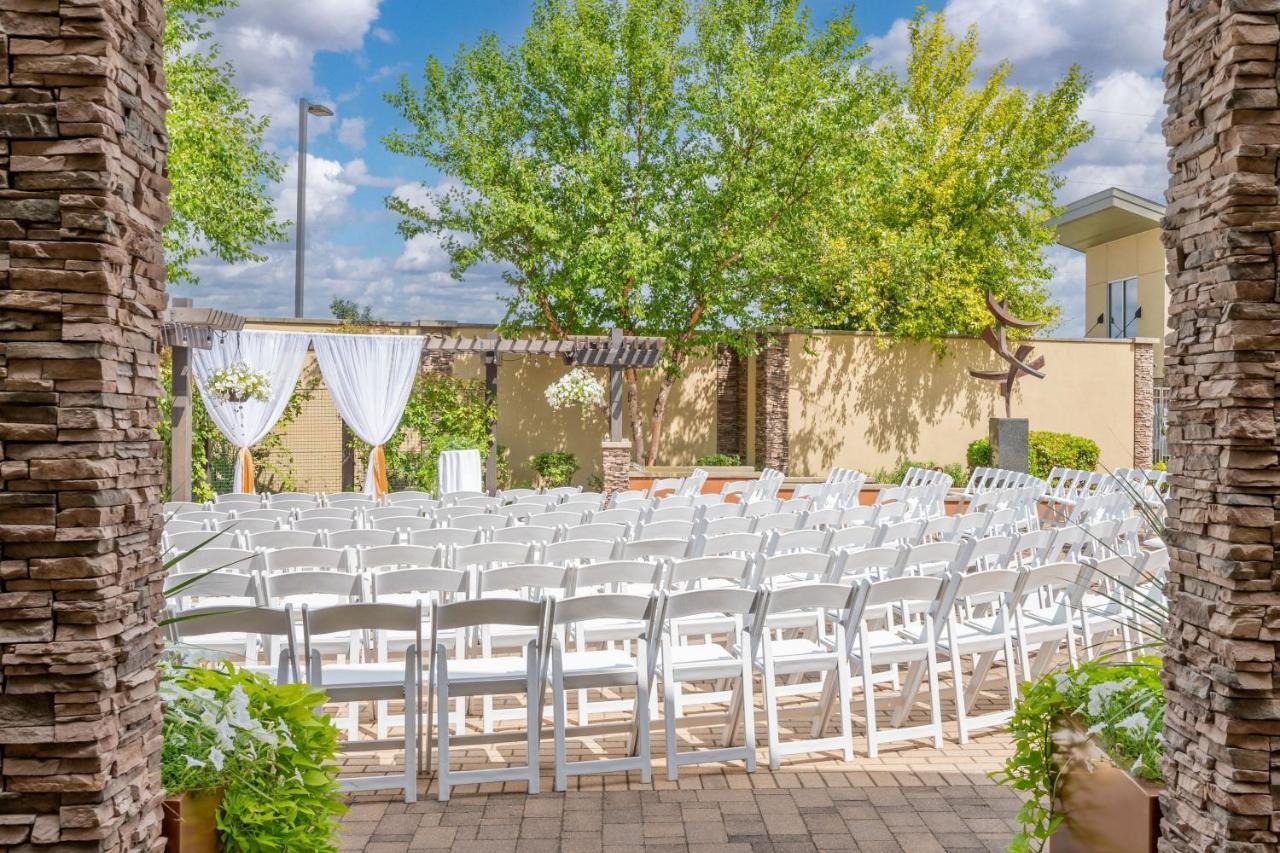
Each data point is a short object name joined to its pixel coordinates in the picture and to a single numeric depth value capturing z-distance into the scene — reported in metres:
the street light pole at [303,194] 16.64
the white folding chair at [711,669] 4.47
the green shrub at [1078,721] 2.84
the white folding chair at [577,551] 5.85
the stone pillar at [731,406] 20.03
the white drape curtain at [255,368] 12.43
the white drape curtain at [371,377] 13.41
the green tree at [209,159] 14.03
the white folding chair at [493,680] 4.19
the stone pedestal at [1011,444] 15.87
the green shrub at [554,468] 18.08
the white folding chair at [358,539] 6.63
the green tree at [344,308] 49.31
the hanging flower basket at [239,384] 12.09
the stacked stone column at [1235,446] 2.30
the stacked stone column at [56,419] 2.14
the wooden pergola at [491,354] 11.83
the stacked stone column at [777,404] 18.94
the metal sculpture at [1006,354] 17.14
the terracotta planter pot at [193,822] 2.50
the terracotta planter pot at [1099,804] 2.64
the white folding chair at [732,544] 6.25
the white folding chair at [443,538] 6.59
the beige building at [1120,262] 22.50
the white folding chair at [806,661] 4.61
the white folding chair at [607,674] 4.30
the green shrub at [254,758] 2.60
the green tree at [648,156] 16.50
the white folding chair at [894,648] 4.77
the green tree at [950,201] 18.84
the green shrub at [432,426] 15.78
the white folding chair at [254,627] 4.08
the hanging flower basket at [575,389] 14.35
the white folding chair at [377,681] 4.07
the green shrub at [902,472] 18.71
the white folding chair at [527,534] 6.72
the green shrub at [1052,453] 18.34
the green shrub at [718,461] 18.78
